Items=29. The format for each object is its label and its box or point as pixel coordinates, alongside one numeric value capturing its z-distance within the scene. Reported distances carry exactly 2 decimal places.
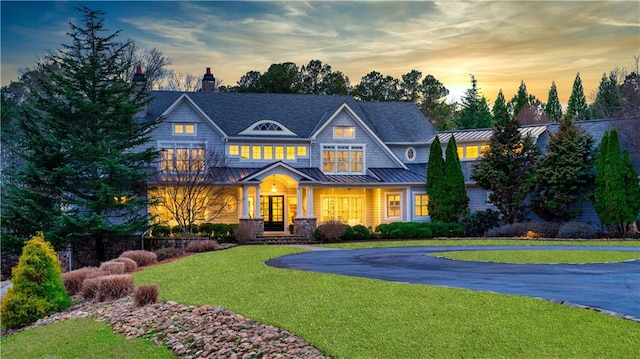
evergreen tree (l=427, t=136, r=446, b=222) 35.88
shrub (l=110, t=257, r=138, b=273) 20.05
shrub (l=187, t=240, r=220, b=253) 26.03
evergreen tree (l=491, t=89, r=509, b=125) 67.00
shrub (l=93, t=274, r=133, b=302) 15.18
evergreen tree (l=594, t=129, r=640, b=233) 31.41
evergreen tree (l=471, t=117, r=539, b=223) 35.31
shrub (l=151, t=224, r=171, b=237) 31.77
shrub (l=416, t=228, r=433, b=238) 33.53
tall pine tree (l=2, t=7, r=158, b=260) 27.20
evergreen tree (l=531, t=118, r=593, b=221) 33.66
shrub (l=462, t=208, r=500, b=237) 34.69
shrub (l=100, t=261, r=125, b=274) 18.14
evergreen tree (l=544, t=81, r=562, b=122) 71.53
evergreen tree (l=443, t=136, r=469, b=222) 35.59
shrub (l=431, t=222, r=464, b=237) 34.00
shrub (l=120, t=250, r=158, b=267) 22.44
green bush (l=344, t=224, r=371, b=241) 33.14
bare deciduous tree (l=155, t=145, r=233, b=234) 31.23
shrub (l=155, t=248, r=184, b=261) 25.30
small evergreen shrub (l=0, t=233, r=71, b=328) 14.45
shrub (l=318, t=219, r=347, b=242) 32.31
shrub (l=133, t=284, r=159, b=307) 13.49
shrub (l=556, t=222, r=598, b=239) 31.44
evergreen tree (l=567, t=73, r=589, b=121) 67.00
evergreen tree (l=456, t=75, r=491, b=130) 65.06
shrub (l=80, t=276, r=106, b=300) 15.77
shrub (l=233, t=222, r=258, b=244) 30.97
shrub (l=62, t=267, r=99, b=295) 17.25
